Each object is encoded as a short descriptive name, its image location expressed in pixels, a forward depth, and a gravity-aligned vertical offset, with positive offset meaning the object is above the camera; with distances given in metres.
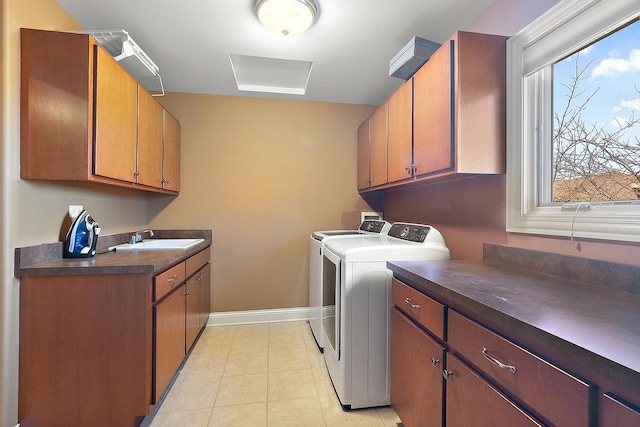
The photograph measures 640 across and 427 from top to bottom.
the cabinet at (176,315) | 1.50 -0.67
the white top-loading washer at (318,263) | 2.23 -0.43
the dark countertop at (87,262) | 1.32 -0.25
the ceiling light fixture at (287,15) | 1.51 +1.16
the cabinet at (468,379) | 0.59 -0.48
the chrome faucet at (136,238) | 2.29 -0.19
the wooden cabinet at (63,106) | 1.35 +0.56
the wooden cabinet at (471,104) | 1.35 +0.57
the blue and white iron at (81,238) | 1.57 -0.14
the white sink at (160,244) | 2.05 -0.24
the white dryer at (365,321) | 1.59 -0.61
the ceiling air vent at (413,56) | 1.66 +1.01
